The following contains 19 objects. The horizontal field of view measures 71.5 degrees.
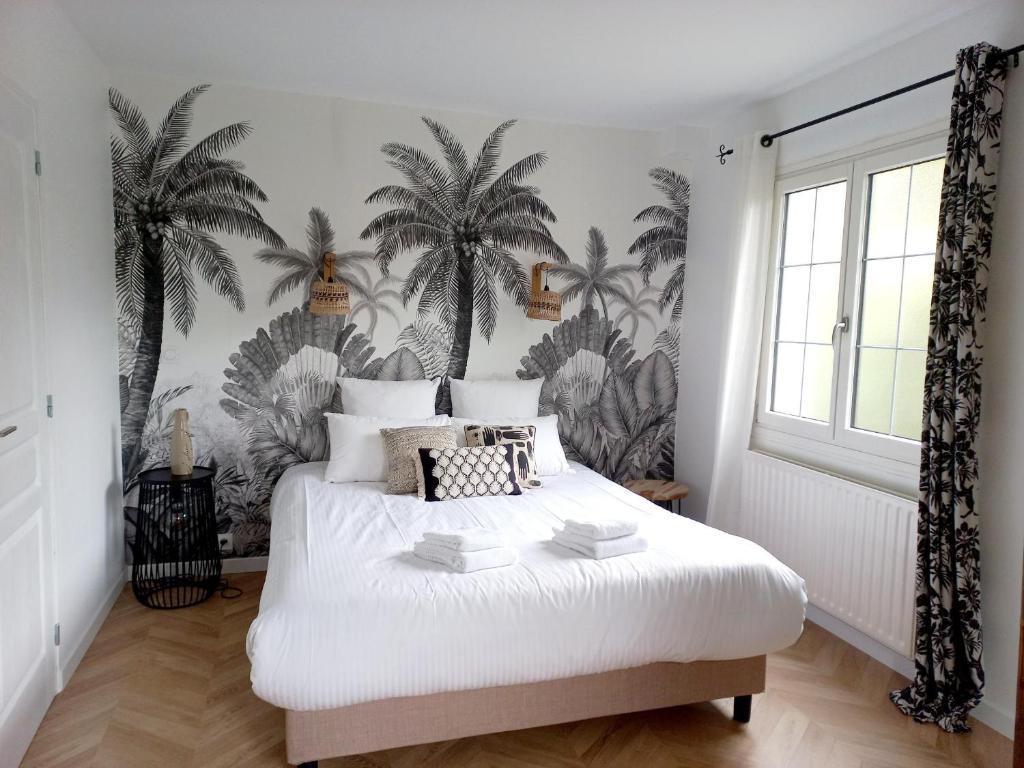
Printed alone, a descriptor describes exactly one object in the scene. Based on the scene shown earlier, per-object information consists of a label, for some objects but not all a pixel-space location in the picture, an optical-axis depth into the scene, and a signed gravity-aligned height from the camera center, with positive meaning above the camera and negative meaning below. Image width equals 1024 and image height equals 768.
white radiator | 2.94 -0.92
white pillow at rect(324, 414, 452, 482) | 3.62 -0.64
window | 3.04 +0.15
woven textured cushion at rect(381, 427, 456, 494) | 3.46 -0.60
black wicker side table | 3.61 -1.18
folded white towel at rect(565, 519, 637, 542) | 2.56 -0.71
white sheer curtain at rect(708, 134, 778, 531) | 3.77 +0.05
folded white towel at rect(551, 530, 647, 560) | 2.54 -0.77
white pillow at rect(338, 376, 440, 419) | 3.89 -0.39
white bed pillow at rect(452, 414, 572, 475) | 3.90 -0.61
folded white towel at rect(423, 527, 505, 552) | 2.42 -0.73
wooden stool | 4.11 -0.91
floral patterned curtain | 2.58 -0.21
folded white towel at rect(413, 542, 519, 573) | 2.38 -0.78
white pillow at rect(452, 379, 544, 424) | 4.09 -0.40
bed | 2.10 -0.96
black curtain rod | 2.54 +1.03
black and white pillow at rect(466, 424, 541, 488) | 3.63 -0.57
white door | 2.23 -0.50
